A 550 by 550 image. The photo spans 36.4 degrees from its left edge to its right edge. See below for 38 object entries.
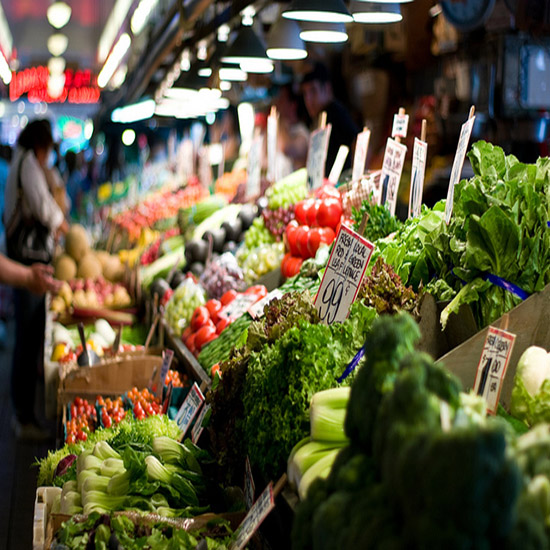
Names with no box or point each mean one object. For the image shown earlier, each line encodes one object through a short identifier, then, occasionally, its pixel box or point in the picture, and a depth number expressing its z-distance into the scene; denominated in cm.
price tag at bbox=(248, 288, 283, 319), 416
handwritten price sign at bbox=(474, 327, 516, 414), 212
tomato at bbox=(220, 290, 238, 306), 536
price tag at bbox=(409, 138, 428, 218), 357
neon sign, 2545
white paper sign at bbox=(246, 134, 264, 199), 752
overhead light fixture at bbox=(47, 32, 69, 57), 1925
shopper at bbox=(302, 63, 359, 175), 754
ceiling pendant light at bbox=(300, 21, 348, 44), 509
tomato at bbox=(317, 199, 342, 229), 478
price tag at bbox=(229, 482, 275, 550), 222
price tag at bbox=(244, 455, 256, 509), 264
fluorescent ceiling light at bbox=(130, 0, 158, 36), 1132
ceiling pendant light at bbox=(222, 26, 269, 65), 584
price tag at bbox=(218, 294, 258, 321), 491
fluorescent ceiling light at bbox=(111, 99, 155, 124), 1614
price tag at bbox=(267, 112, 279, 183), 688
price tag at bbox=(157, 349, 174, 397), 440
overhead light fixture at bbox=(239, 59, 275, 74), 645
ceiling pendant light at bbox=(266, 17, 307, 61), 568
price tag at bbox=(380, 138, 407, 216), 400
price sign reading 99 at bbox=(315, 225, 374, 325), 287
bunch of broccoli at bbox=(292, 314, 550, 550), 130
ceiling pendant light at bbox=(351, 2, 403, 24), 455
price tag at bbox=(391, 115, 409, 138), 407
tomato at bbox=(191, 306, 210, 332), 515
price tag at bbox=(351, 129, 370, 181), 478
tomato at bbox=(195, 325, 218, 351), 490
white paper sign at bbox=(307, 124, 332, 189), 561
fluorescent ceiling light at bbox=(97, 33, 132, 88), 1680
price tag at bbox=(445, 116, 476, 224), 313
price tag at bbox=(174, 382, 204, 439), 343
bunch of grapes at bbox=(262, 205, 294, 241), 573
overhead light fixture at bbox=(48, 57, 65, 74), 2513
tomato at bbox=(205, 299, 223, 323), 520
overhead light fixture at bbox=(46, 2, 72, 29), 1563
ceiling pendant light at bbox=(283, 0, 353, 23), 434
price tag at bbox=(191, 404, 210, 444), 332
